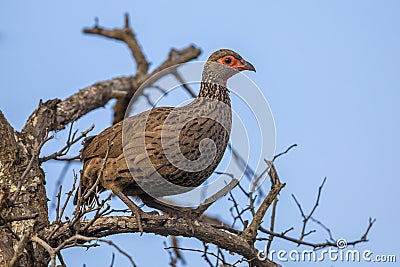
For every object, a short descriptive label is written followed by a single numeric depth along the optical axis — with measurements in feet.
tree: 25.14
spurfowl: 29.12
